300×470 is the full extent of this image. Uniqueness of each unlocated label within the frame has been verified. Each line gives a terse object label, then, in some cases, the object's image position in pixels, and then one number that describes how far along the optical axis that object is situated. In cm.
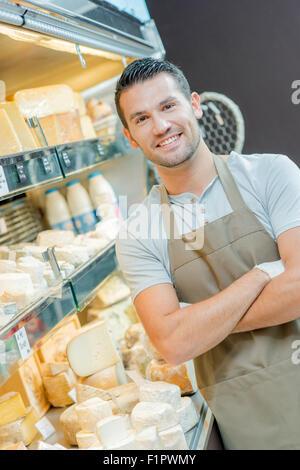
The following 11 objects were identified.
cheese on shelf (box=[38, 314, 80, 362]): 206
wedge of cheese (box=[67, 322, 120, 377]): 186
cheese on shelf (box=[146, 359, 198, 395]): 173
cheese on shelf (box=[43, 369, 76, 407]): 189
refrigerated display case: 130
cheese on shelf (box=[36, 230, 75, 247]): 195
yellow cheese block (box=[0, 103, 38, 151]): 167
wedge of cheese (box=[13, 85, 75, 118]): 185
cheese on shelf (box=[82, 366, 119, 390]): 186
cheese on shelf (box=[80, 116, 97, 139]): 233
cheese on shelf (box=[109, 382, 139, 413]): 166
